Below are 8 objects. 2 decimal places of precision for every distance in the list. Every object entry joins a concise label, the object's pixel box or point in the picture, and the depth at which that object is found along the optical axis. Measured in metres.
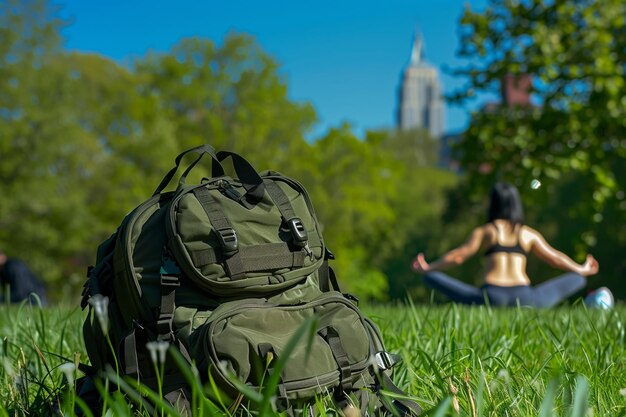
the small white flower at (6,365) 1.39
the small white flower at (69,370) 1.33
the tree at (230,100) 30.28
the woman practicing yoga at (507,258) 7.97
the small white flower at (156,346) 1.17
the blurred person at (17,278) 10.05
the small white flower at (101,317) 1.25
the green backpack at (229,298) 2.12
